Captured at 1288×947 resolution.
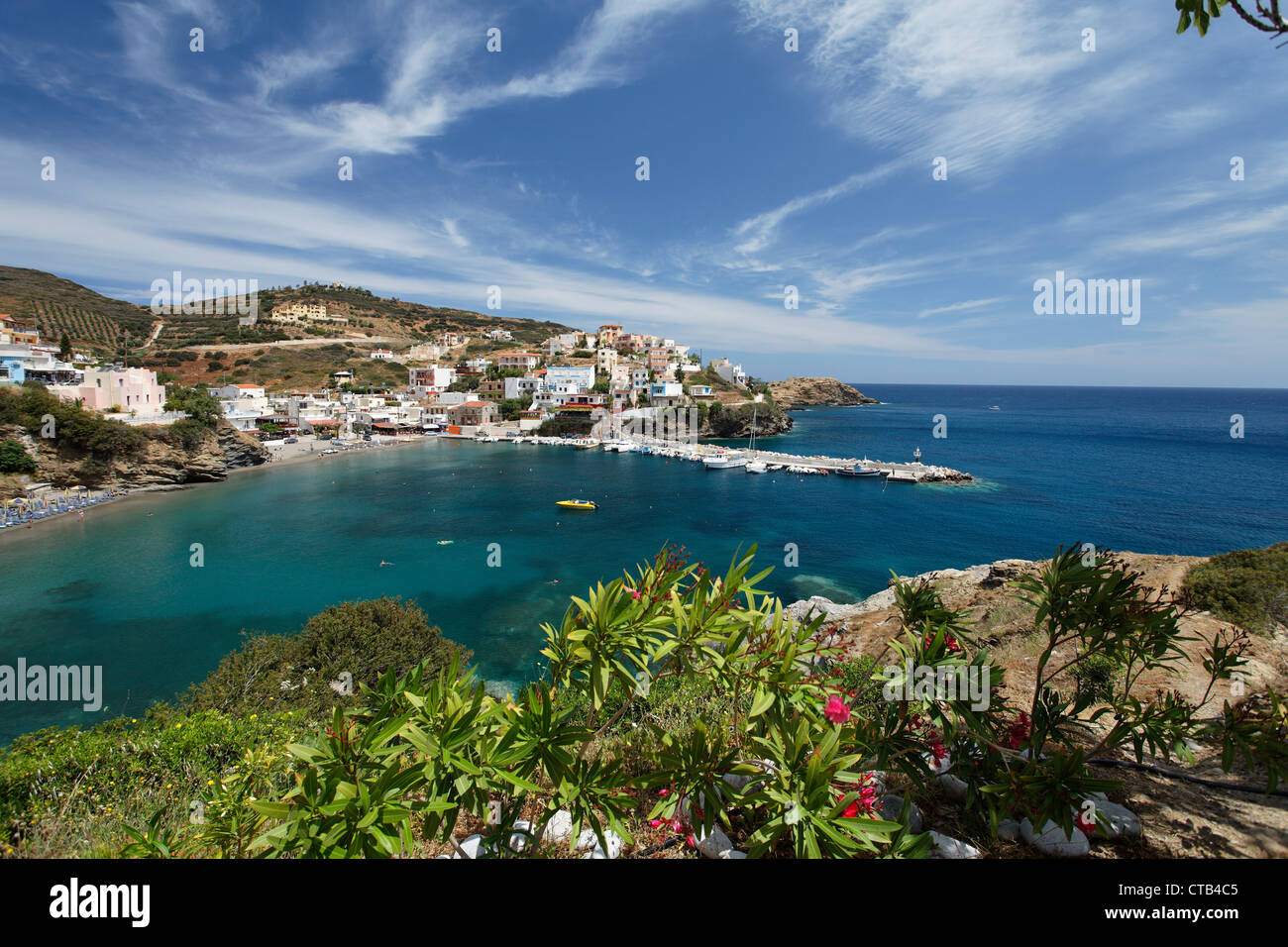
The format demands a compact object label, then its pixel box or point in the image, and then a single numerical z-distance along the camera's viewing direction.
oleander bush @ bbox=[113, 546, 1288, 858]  1.79
